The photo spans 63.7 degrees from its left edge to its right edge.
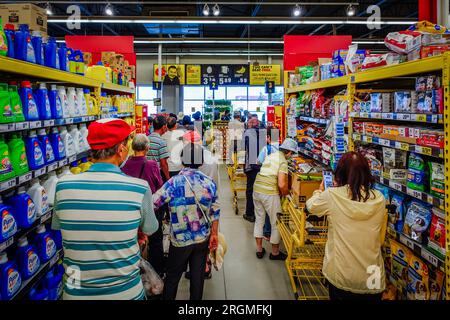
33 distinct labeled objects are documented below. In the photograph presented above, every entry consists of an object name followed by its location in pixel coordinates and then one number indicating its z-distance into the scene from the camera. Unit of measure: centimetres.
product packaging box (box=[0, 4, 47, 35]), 365
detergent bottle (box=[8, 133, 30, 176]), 267
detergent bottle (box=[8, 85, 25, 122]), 261
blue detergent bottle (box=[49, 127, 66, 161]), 335
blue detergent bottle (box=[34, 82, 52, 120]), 305
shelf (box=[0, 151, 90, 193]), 247
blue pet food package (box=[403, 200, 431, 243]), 252
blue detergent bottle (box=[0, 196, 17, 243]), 243
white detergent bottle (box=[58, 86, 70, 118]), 346
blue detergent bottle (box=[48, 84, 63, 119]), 325
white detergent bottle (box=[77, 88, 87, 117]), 395
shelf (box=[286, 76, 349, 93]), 381
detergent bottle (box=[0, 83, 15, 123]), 245
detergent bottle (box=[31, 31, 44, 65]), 294
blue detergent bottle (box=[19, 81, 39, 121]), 281
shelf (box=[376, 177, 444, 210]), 232
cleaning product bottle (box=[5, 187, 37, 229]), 269
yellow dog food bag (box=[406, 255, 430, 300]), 255
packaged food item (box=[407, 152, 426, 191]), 256
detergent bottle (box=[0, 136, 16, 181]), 246
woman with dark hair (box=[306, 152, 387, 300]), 249
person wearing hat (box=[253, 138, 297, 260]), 466
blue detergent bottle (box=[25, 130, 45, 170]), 289
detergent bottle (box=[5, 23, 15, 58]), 257
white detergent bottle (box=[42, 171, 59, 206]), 322
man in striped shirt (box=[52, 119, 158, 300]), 186
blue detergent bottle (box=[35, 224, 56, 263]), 305
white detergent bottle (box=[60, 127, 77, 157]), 356
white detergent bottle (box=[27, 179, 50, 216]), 296
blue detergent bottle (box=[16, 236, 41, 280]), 274
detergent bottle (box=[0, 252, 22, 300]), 244
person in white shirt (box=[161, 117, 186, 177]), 550
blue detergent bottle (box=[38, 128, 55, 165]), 312
